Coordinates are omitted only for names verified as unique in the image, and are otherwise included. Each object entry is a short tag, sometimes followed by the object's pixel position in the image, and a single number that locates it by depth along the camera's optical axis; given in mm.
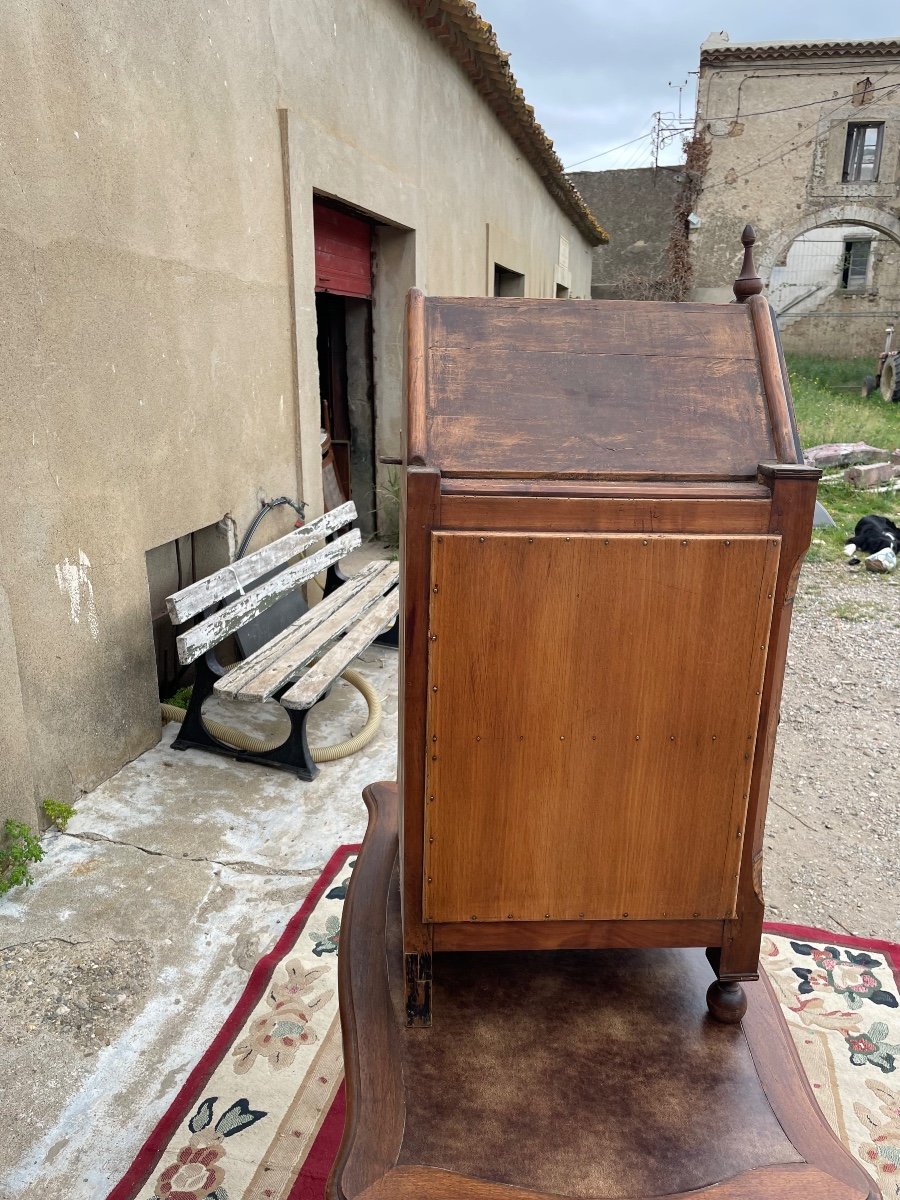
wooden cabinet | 1478
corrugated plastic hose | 3691
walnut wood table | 1439
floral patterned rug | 1893
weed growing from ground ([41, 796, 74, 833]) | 3090
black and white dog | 7574
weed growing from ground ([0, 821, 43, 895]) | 2826
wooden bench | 3553
